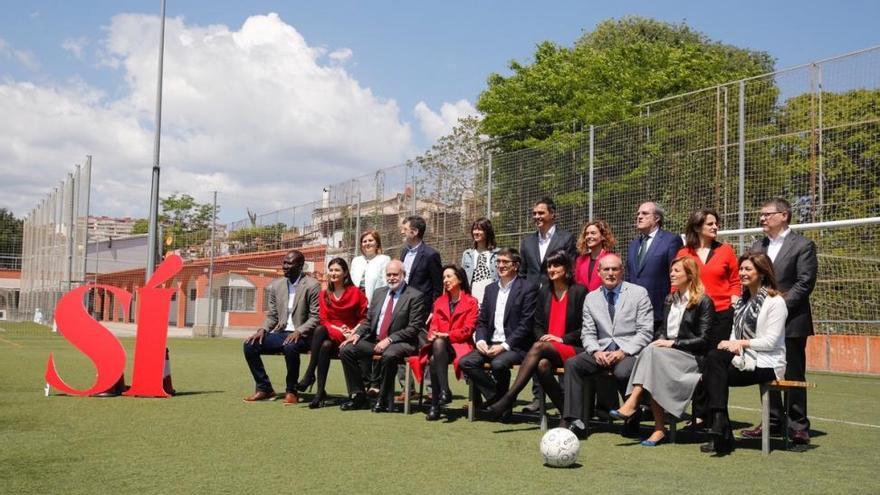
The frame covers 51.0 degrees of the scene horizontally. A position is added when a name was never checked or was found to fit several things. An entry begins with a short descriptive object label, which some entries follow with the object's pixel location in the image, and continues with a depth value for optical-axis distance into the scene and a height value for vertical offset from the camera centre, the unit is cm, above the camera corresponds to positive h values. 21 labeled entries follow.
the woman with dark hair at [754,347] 608 -31
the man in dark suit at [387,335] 814 -40
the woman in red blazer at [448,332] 762 -33
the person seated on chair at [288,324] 880 -35
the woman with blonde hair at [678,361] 627 -43
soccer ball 523 -87
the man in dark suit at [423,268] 873 +23
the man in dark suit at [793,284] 644 +12
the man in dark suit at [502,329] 746 -29
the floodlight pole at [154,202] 1572 +152
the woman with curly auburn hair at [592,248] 761 +40
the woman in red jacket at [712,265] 666 +25
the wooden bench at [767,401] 586 -65
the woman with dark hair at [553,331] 696 -28
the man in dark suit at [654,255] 714 +34
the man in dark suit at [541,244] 784 +44
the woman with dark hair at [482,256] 867 +36
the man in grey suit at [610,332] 658 -26
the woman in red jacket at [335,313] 863 -22
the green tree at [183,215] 7031 +548
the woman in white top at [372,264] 941 +27
